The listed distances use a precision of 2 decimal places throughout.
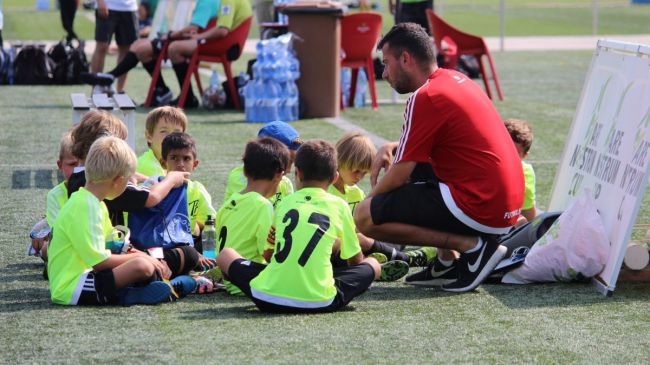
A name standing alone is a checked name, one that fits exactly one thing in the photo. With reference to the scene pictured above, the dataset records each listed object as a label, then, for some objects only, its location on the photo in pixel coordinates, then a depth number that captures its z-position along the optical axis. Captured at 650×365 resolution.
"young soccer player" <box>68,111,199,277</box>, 11.27
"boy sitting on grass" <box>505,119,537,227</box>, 13.52
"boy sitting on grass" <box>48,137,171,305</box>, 10.25
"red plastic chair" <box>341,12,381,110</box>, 25.80
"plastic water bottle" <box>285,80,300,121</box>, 24.34
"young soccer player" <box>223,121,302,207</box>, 12.46
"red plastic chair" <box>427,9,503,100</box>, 28.36
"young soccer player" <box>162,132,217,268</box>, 12.14
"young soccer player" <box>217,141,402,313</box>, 10.12
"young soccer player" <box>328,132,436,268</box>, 12.51
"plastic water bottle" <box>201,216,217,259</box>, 12.81
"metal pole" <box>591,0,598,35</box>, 51.57
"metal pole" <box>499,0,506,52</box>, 45.86
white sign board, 11.12
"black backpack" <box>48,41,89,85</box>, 31.25
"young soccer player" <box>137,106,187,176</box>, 13.27
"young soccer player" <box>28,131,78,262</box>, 11.86
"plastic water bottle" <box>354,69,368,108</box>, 27.67
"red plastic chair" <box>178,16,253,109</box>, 25.56
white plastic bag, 11.32
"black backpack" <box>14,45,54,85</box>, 31.03
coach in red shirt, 11.11
